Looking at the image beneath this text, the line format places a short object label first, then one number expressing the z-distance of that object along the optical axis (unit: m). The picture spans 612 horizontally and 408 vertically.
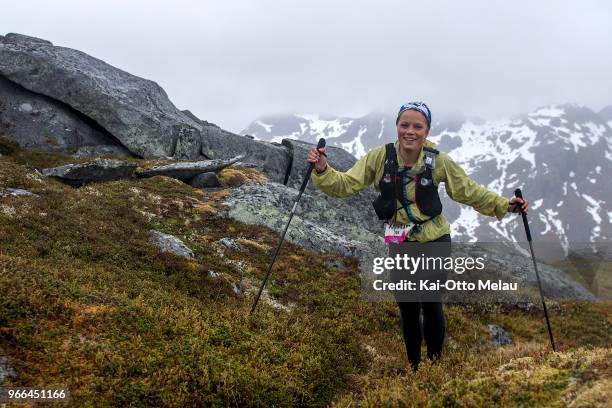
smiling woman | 7.34
